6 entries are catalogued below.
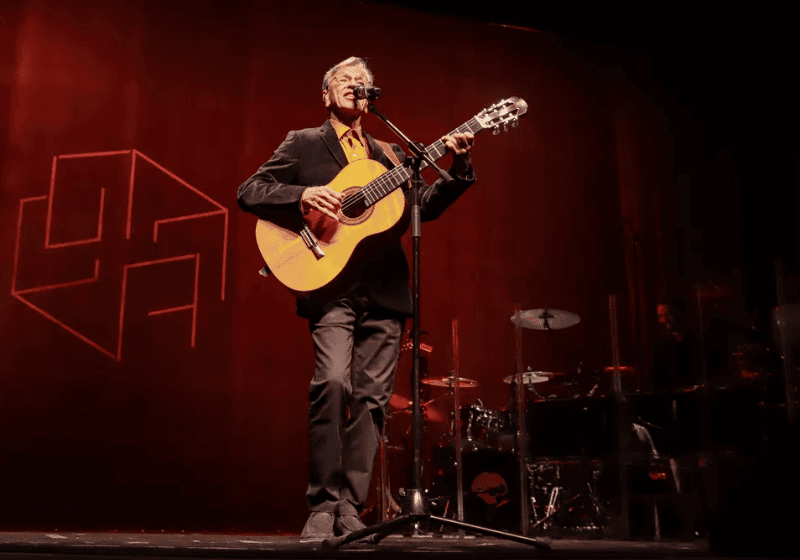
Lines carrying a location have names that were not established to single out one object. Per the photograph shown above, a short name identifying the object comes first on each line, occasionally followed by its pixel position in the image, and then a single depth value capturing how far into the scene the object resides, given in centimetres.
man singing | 228
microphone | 224
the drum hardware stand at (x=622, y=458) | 371
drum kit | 429
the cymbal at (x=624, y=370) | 396
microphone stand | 181
